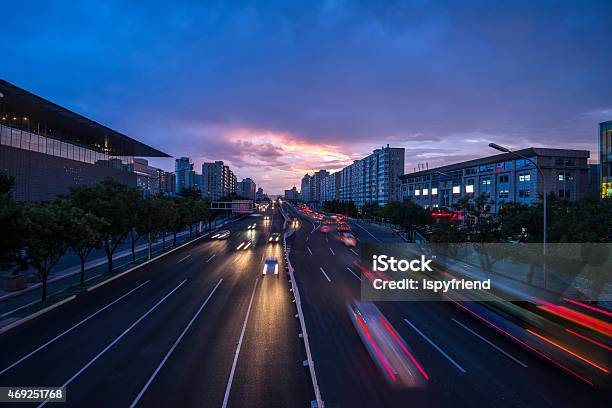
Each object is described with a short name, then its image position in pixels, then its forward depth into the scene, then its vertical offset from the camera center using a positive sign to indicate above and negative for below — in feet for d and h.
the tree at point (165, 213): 111.65 -3.10
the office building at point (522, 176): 200.34 +22.45
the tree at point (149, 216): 102.00 -3.90
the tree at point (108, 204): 81.76 +0.02
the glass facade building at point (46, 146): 116.78 +26.63
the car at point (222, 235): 196.58 -19.84
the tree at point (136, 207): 97.25 -0.85
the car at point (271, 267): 96.89 -19.69
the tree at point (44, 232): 56.04 -5.32
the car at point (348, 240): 166.27 -19.30
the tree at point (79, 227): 64.69 -5.03
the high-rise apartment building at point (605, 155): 151.53 +26.26
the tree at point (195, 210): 159.67 -2.90
